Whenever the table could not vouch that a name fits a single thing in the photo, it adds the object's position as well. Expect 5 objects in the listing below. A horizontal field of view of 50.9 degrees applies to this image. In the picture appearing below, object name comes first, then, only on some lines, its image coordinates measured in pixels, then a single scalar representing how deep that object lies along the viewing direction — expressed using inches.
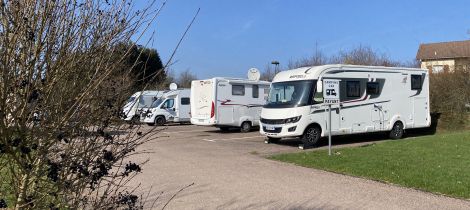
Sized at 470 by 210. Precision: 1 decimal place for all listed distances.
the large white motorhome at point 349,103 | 635.0
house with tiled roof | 2282.4
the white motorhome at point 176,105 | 1165.1
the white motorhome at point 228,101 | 888.3
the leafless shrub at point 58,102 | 115.3
